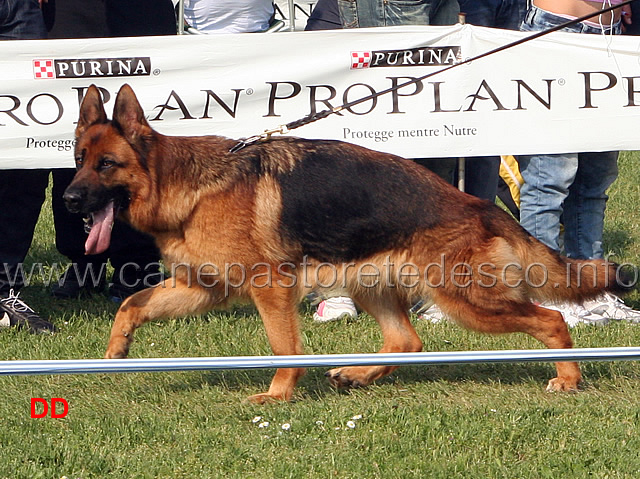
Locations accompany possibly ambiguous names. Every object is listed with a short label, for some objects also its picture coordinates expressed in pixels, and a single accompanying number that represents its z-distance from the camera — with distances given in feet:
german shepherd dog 27.91
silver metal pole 20.26
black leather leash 29.34
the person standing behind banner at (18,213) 36.37
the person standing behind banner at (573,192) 37.37
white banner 37.45
